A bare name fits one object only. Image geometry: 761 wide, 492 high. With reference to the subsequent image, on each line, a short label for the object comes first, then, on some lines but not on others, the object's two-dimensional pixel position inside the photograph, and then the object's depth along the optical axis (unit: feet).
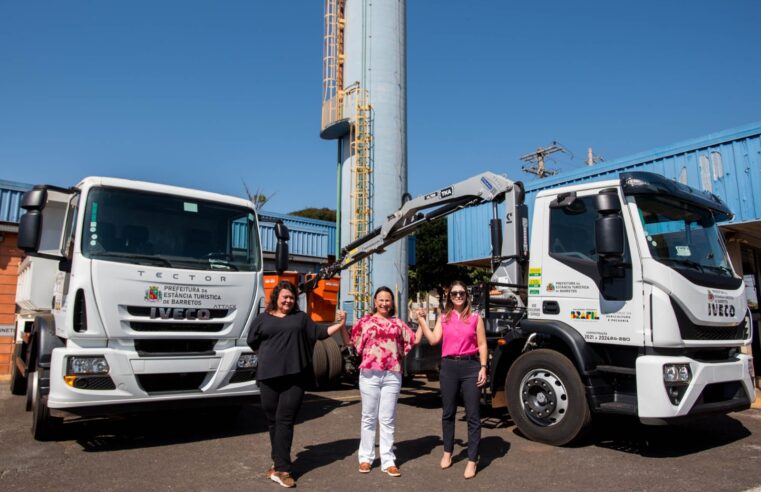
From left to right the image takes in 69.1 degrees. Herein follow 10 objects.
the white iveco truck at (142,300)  18.65
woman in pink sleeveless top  16.78
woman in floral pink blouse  16.49
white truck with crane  17.99
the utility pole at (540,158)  139.95
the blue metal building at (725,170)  34.45
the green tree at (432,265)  123.03
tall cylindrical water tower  74.33
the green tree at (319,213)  185.55
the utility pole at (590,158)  133.92
